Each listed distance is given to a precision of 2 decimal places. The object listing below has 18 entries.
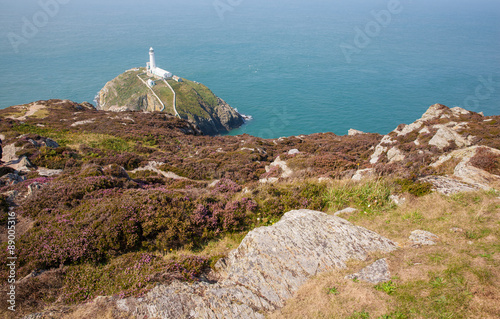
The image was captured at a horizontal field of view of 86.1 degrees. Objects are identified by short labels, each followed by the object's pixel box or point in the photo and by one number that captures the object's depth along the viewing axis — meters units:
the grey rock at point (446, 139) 24.00
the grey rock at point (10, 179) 17.12
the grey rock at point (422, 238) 9.00
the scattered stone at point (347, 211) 12.14
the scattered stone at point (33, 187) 13.85
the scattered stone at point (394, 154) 24.50
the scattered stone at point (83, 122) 40.03
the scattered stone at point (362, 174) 15.14
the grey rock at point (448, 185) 11.74
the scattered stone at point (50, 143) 26.28
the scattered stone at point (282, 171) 19.59
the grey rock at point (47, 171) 20.59
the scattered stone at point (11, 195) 13.19
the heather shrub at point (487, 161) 13.20
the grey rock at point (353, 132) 51.72
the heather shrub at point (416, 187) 12.12
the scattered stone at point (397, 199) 12.22
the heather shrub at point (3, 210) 11.17
